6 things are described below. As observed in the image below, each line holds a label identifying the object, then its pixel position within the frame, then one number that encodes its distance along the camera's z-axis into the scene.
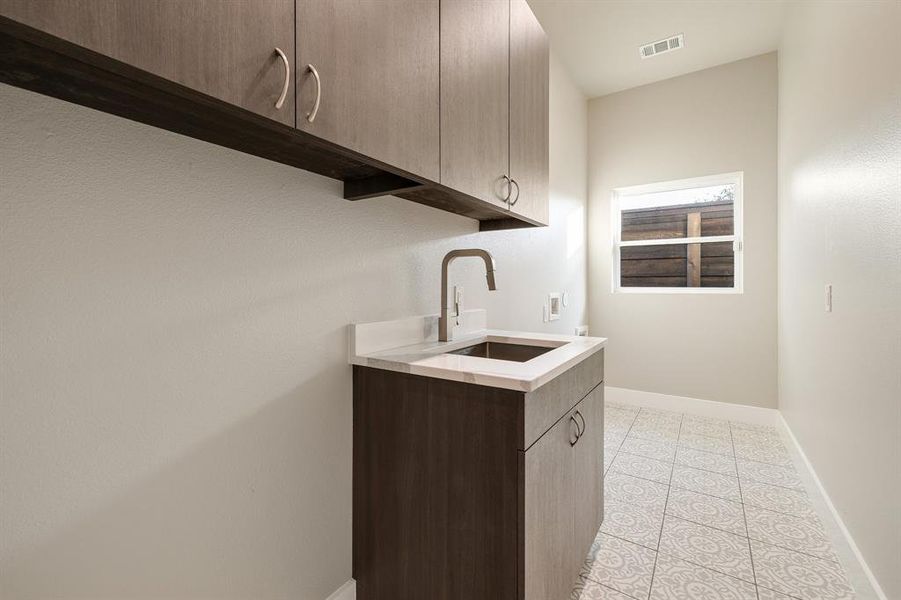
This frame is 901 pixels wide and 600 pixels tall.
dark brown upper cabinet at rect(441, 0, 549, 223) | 1.18
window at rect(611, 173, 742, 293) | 3.32
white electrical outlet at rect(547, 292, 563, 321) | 2.98
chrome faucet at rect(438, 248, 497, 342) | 1.42
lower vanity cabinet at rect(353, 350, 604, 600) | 1.03
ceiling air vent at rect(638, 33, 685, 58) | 2.89
